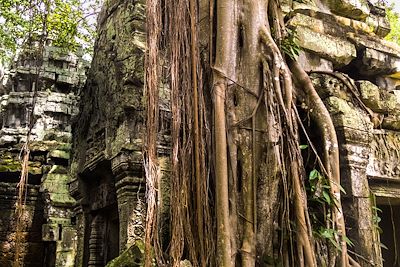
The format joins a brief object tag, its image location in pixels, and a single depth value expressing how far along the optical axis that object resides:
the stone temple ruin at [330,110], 4.08
